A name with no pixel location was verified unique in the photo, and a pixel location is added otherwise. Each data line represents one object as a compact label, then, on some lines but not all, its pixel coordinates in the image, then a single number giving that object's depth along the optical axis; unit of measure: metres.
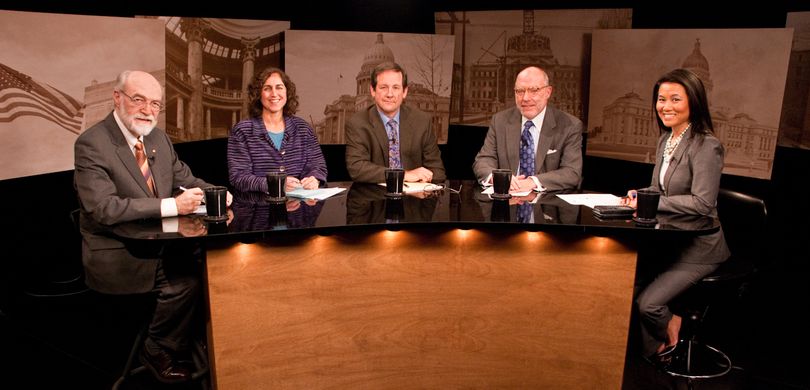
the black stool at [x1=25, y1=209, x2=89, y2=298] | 4.71
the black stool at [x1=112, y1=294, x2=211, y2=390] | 3.16
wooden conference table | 2.76
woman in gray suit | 3.19
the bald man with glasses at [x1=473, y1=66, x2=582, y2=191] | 3.82
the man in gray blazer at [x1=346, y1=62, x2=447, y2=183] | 3.96
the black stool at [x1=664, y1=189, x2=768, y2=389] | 3.27
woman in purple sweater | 3.81
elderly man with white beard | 2.93
